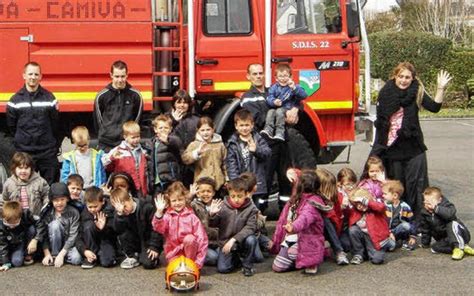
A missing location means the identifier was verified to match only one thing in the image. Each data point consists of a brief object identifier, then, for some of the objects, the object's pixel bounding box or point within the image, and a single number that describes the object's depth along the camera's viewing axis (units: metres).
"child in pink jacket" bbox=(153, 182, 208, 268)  6.85
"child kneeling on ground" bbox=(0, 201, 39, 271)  7.21
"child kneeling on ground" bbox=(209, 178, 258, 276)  7.00
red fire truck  8.80
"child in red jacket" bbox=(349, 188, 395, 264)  7.37
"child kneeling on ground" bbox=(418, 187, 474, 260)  7.51
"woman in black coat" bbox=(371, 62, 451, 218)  8.23
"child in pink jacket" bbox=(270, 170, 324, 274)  6.95
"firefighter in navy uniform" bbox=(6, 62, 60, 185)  8.01
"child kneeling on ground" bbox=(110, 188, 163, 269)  7.16
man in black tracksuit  8.13
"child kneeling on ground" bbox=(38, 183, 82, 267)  7.32
